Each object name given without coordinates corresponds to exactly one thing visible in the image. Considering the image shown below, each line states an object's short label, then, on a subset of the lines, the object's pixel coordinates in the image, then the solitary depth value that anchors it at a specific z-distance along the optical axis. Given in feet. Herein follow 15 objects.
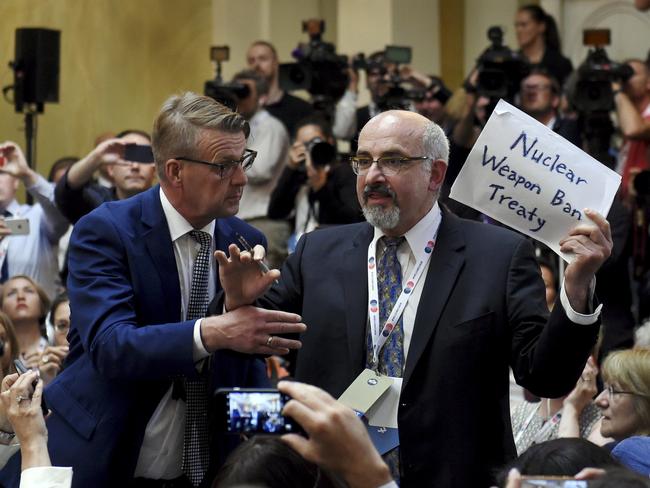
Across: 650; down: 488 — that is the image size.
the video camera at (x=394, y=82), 27.22
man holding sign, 12.29
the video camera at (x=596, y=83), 25.88
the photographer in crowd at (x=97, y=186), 21.91
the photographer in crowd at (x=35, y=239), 24.99
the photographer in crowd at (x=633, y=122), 24.95
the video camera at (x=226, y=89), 28.02
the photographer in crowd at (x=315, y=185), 24.72
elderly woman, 14.51
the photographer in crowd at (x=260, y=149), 28.22
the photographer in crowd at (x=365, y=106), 28.17
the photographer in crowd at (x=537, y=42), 31.22
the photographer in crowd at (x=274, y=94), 30.76
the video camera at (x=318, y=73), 28.73
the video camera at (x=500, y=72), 26.37
